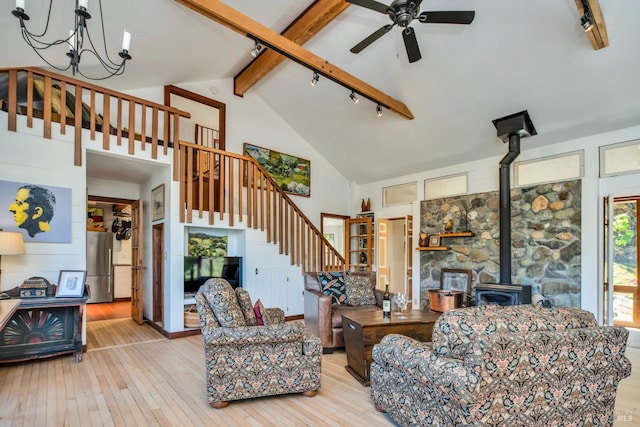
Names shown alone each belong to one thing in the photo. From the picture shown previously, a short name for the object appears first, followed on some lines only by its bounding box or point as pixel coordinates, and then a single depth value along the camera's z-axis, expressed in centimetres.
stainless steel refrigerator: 804
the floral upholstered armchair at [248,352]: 271
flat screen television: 514
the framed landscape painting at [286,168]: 729
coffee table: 322
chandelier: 224
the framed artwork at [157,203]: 533
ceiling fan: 298
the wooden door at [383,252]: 740
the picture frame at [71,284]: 386
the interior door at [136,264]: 593
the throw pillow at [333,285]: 481
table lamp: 339
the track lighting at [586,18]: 319
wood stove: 487
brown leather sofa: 414
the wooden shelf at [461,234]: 591
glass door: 570
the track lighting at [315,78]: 456
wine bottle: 364
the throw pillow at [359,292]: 481
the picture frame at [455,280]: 593
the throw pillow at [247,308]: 297
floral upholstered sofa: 177
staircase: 405
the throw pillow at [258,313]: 303
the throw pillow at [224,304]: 281
